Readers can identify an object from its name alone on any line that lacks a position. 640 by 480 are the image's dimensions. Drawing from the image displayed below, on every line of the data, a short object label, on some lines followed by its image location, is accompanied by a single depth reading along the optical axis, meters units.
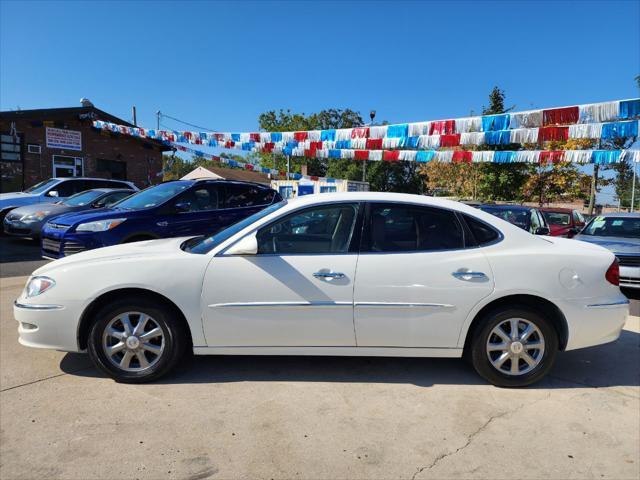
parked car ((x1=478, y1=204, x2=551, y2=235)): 9.71
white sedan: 3.35
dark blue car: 6.22
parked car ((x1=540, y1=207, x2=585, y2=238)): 11.50
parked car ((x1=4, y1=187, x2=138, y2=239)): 9.88
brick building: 17.08
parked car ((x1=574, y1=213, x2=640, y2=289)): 6.91
